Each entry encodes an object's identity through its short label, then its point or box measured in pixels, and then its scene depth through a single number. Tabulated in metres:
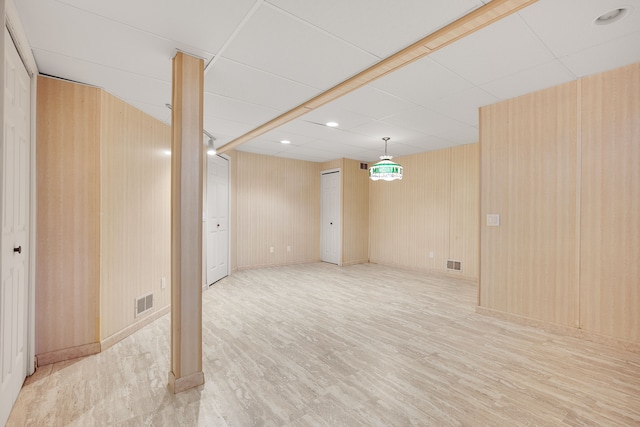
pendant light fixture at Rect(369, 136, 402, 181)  5.07
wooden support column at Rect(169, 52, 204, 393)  2.17
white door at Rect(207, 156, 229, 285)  5.18
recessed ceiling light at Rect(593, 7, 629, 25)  1.94
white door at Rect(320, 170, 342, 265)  7.34
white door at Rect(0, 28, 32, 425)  1.81
